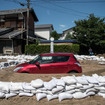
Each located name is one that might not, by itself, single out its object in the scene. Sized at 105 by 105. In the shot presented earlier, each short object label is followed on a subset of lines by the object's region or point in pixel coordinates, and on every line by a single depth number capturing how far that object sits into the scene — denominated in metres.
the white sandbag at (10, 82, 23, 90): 3.45
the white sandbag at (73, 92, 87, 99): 3.36
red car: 5.57
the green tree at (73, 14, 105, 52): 18.80
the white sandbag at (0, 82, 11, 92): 3.42
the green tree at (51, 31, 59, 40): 35.84
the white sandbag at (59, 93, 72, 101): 3.26
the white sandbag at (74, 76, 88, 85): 3.44
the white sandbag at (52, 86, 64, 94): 3.31
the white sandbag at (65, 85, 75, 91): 3.41
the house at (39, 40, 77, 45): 21.32
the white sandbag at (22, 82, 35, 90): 3.40
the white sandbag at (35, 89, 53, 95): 3.37
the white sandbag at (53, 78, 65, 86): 3.32
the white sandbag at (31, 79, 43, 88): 3.33
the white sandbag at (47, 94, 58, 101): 3.28
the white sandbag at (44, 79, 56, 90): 3.32
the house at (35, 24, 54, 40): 38.75
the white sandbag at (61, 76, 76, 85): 3.42
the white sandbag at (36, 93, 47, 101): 3.28
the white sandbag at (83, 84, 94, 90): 3.44
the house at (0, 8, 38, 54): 19.55
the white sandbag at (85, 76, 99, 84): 3.44
